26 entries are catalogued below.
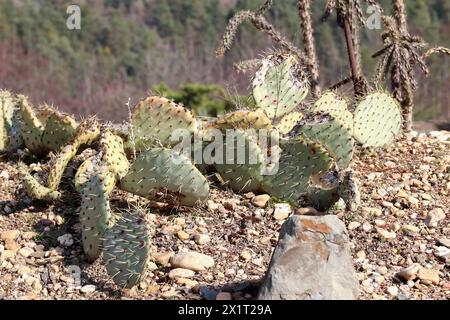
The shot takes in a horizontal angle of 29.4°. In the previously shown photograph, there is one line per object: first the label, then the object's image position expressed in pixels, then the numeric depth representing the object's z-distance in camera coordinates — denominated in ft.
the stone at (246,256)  13.06
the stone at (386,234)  13.57
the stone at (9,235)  13.61
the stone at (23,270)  12.78
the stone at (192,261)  12.67
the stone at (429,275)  12.50
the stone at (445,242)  13.48
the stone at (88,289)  12.20
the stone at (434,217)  14.11
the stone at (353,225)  13.88
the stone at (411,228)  13.90
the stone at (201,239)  13.41
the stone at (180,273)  12.48
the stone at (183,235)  13.52
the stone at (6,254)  13.16
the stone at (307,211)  14.08
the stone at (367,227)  13.85
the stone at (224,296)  11.62
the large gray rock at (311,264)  10.77
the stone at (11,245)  13.41
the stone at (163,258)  12.88
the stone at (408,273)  12.47
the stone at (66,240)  13.62
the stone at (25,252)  13.29
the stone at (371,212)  14.34
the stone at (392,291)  12.14
